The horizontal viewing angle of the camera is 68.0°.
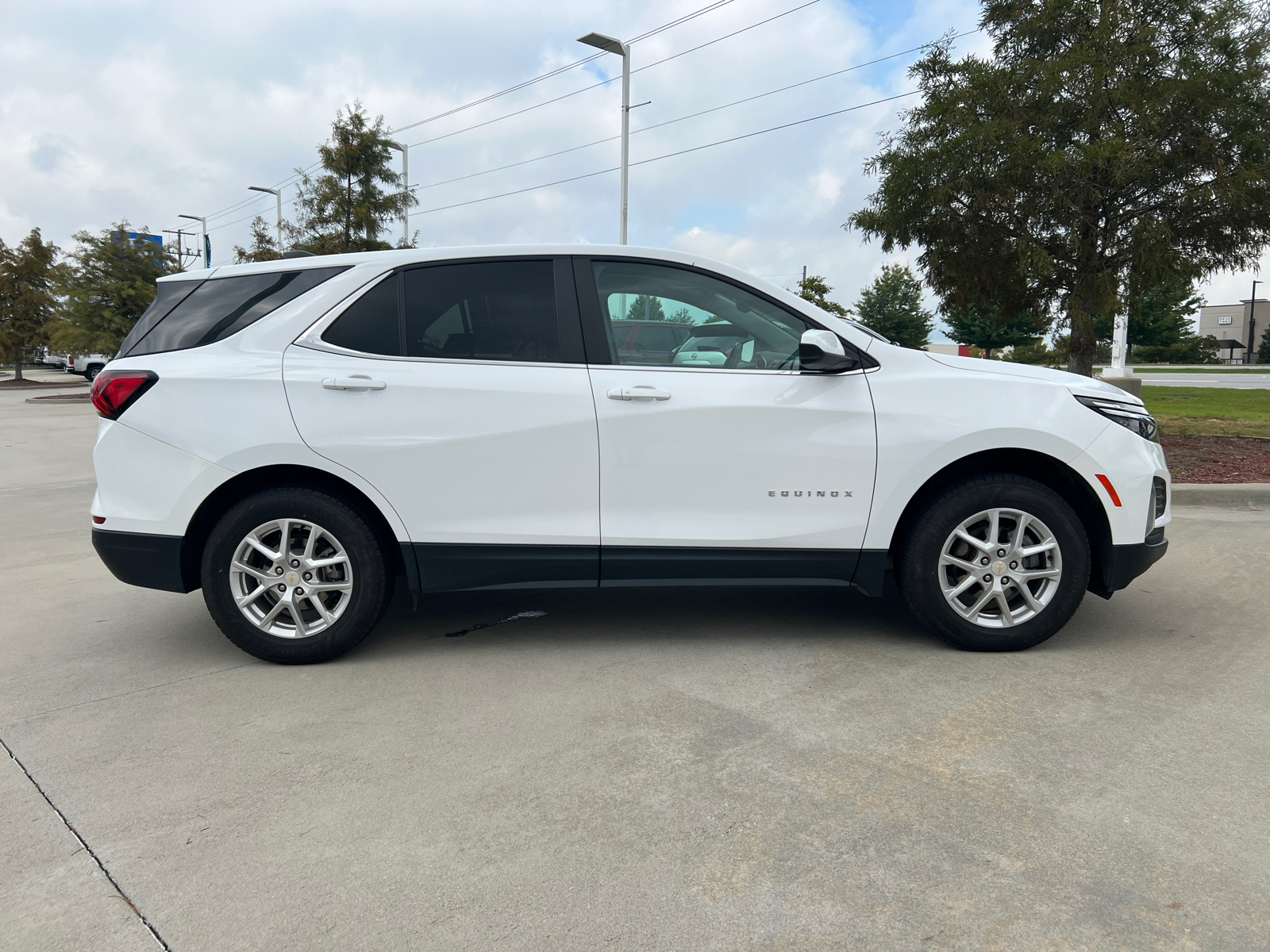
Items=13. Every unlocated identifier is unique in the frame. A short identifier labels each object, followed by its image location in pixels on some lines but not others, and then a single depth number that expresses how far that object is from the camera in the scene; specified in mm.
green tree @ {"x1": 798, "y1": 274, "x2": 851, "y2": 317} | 35403
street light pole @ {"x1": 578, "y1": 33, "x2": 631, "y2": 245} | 19828
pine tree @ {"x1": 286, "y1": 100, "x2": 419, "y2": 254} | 23844
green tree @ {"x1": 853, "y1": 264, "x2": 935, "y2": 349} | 74438
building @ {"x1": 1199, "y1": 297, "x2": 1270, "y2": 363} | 101000
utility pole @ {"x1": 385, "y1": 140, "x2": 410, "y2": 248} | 24662
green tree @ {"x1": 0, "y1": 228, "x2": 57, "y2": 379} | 41250
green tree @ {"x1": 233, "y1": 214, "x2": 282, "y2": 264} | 28058
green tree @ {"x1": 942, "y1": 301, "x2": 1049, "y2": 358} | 60506
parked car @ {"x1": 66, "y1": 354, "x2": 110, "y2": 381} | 43172
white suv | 4094
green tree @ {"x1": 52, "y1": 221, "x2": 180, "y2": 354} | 31703
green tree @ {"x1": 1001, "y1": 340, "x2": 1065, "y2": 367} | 53944
